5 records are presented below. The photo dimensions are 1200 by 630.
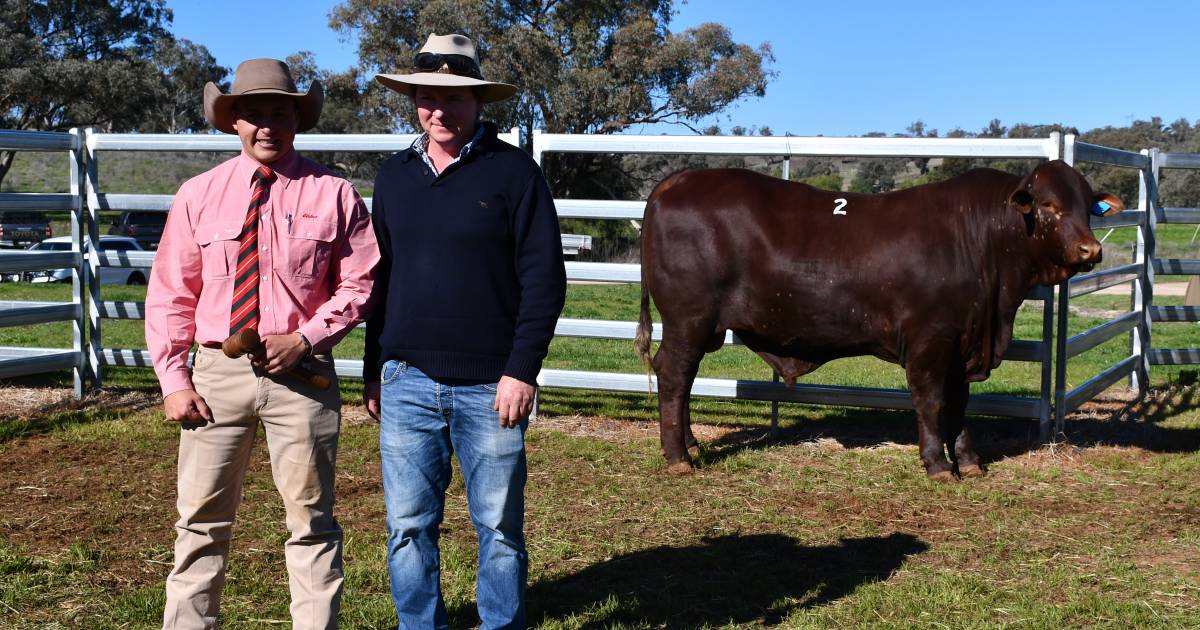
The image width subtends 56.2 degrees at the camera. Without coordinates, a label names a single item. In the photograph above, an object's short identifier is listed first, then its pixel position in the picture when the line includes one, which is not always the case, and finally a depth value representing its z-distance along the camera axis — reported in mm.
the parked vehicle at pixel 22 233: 29922
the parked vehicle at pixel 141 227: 34250
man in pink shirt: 3363
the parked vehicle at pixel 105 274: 22639
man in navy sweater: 3297
